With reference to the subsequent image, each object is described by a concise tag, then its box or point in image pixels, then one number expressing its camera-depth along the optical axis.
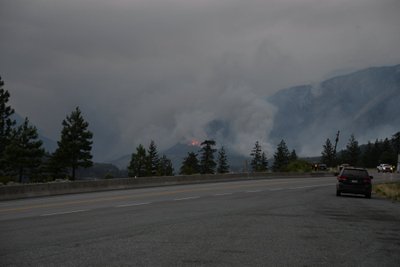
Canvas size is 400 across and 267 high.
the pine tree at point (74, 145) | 97.88
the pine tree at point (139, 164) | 140.12
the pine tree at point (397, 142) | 187.00
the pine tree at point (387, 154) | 168.12
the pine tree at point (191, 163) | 151.11
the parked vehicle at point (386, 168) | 97.06
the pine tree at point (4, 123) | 81.31
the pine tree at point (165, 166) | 156.85
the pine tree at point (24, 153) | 89.56
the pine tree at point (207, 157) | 148.25
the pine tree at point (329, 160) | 195.95
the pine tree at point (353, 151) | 195.88
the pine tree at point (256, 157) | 186.50
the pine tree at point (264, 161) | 187.20
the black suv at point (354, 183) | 28.45
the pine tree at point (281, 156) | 183.38
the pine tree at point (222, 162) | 166.62
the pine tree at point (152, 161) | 141.88
